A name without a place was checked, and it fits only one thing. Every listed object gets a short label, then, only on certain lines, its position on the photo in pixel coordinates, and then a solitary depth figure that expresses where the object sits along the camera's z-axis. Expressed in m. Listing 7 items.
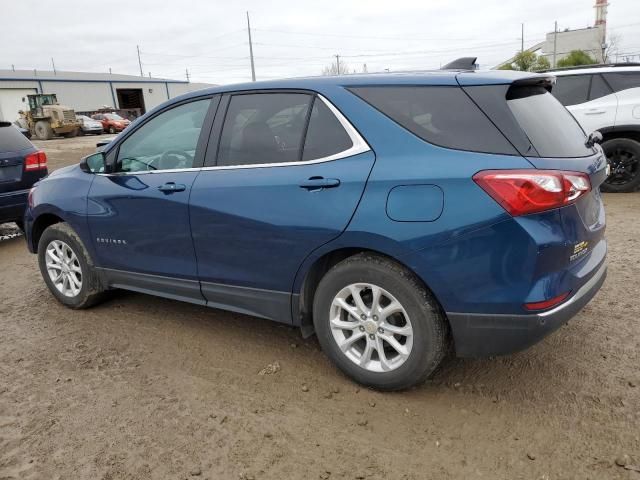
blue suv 2.47
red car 35.32
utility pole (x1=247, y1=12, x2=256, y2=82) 45.45
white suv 7.40
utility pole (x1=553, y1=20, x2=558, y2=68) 64.69
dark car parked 6.46
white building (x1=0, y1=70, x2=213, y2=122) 44.14
